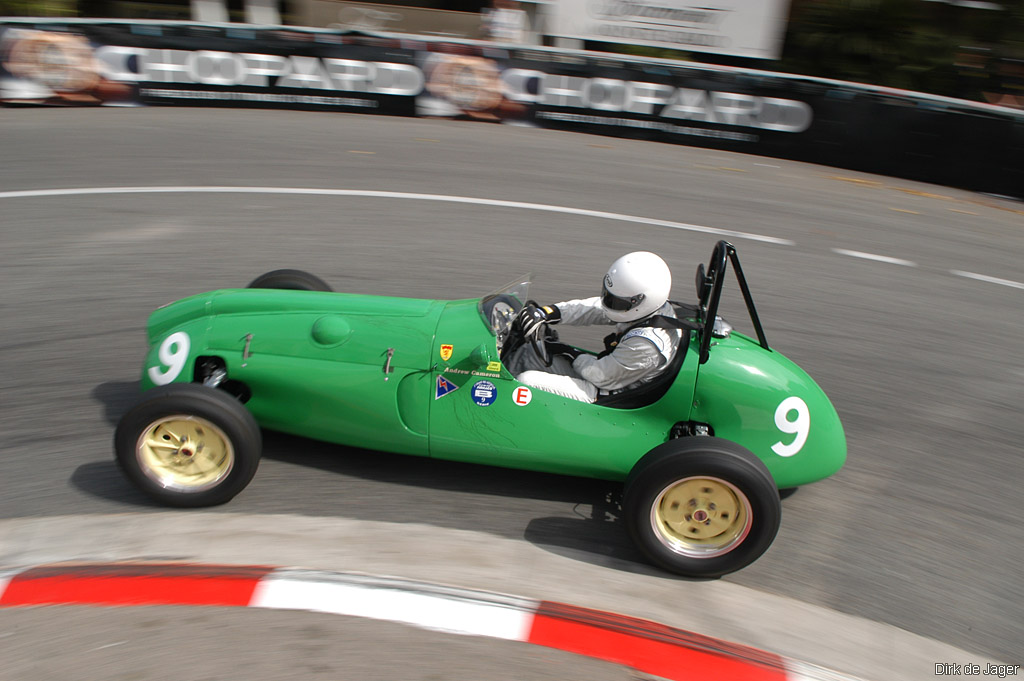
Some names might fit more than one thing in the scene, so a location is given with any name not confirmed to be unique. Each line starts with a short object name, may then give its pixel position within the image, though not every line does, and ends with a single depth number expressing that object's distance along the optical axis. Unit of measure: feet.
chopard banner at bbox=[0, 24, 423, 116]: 36.01
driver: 13.67
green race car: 12.71
